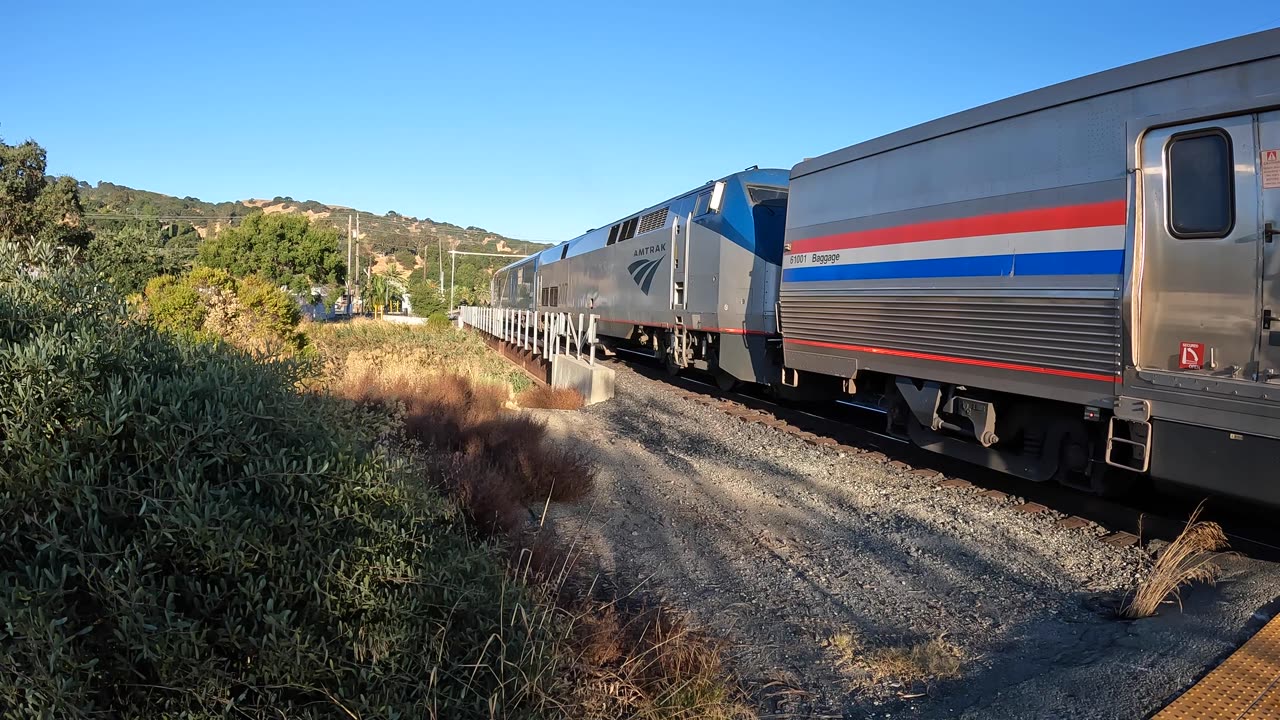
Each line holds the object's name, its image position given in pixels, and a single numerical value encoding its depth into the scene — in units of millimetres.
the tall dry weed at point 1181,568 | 4836
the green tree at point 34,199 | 27234
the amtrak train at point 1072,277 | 5199
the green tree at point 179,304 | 12000
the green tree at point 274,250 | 46844
